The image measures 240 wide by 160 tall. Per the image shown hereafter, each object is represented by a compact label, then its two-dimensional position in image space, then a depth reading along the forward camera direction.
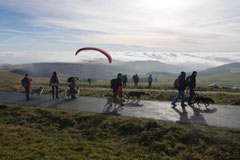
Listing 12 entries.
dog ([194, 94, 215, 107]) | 14.12
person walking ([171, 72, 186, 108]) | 13.98
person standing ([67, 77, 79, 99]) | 18.12
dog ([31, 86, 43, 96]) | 20.56
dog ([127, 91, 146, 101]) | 16.87
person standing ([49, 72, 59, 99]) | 17.92
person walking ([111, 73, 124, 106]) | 14.85
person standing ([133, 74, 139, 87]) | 33.72
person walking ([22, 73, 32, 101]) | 17.27
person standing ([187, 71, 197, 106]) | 14.34
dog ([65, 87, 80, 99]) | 19.07
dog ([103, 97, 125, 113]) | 14.38
